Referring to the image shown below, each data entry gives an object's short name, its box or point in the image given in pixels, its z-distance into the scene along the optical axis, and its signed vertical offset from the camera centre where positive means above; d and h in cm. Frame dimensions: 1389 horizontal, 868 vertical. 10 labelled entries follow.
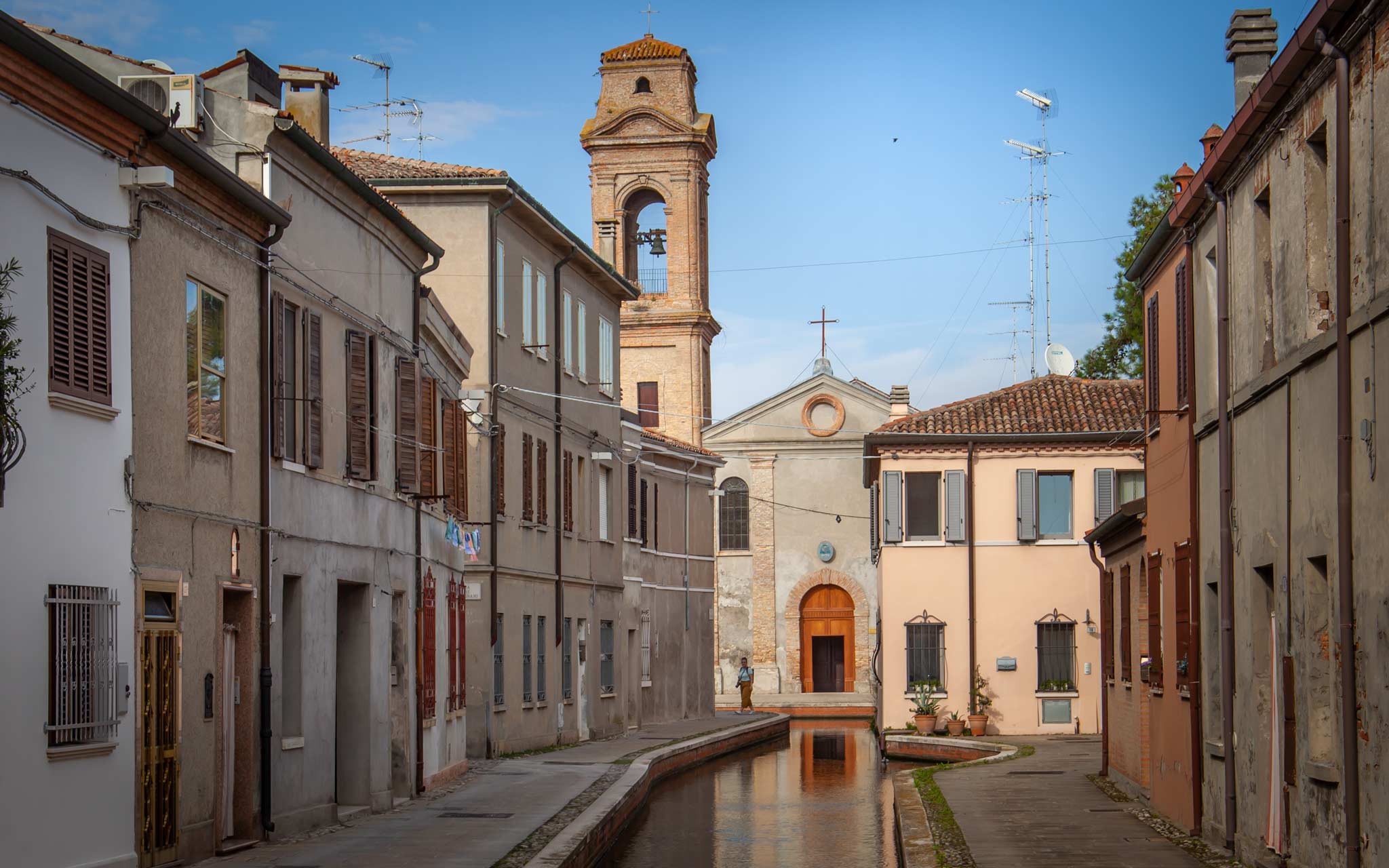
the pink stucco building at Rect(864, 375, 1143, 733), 3362 -35
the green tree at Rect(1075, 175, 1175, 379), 4041 +513
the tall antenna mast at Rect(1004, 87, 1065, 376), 4206 +1074
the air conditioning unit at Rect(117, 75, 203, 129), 1375 +367
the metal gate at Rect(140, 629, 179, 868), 1184 -151
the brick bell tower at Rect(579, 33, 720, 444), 5288 +1089
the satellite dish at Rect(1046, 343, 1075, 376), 3856 +400
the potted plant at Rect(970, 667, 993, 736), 3312 -344
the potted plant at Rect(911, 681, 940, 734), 3316 -347
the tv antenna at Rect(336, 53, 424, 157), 3120 +795
